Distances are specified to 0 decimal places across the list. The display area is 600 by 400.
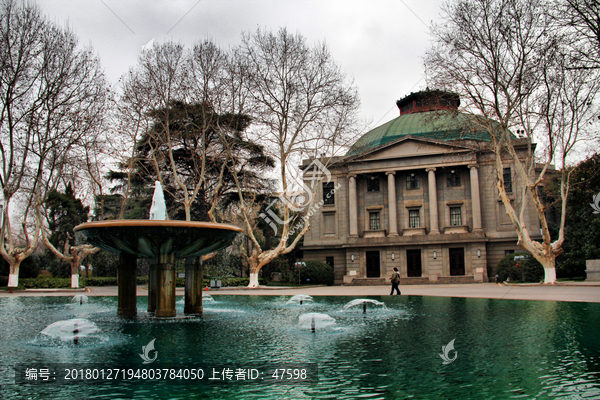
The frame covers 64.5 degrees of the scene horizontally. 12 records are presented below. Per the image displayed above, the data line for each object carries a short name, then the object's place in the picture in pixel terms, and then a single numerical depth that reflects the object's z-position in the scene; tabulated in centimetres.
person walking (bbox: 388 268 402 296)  2376
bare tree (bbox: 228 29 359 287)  3055
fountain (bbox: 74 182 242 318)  1134
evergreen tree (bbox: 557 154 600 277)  3380
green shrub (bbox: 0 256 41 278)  3969
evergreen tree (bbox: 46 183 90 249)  4366
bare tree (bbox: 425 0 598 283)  2578
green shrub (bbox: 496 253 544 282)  3309
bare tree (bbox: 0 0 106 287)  2562
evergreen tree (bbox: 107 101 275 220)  3177
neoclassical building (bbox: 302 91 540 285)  4556
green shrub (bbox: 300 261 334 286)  4261
